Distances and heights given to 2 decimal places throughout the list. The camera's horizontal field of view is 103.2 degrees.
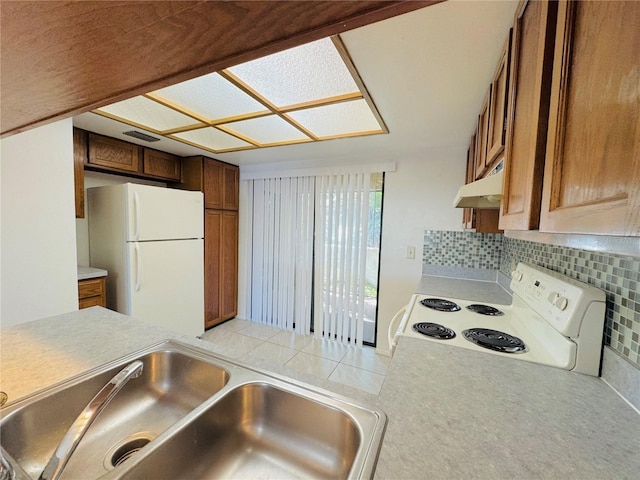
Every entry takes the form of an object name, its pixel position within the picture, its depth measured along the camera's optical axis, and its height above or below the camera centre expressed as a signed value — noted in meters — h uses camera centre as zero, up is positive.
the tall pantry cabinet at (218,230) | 3.06 -0.11
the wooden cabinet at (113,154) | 2.28 +0.61
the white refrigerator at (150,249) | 2.31 -0.30
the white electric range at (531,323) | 0.83 -0.43
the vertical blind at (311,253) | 2.92 -0.36
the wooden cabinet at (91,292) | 2.06 -0.63
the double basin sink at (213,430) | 0.61 -0.57
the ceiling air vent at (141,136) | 2.22 +0.76
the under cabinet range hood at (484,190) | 1.08 +0.19
